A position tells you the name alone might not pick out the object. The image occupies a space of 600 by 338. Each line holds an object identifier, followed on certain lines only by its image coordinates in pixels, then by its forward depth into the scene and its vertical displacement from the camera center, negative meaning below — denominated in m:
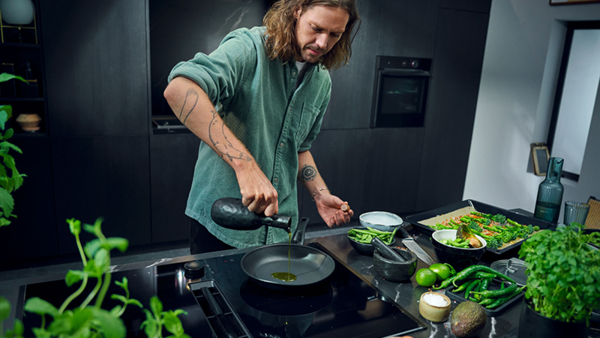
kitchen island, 1.02 -0.53
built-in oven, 3.73 +0.04
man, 1.23 -0.07
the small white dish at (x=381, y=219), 1.60 -0.46
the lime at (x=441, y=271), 1.26 -0.50
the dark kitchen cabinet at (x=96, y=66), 2.67 +0.08
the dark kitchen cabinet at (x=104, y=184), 2.85 -0.71
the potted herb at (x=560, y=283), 0.78 -0.32
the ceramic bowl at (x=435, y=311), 1.06 -0.52
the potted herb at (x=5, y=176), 0.69 -0.18
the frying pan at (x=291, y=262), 1.24 -0.51
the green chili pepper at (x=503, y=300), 1.13 -0.52
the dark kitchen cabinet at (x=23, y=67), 2.65 +0.04
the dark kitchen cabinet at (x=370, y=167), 3.70 -0.64
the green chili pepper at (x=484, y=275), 1.21 -0.48
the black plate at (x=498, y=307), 1.11 -0.53
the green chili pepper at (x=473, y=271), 1.21 -0.48
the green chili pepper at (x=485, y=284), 1.19 -0.50
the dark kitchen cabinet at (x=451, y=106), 3.95 -0.07
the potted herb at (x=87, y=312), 0.42 -0.23
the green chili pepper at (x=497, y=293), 1.14 -0.50
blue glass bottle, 1.78 -0.37
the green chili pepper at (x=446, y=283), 1.22 -0.51
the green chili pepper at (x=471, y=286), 1.18 -0.51
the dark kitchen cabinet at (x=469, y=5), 3.83 +0.84
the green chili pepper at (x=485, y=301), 1.13 -0.52
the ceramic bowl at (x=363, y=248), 1.43 -0.50
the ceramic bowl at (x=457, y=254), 1.33 -0.47
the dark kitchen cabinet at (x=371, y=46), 3.56 +0.41
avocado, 1.00 -0.50
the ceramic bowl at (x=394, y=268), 1.25 -0.49
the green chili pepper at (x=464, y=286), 1.20 -0.51
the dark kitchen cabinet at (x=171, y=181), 3.09 -0.70
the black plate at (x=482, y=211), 1.68 -0.49
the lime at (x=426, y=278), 1.23 -0.51
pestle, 1.28 -0.46
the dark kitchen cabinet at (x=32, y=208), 2.75 -0.86
